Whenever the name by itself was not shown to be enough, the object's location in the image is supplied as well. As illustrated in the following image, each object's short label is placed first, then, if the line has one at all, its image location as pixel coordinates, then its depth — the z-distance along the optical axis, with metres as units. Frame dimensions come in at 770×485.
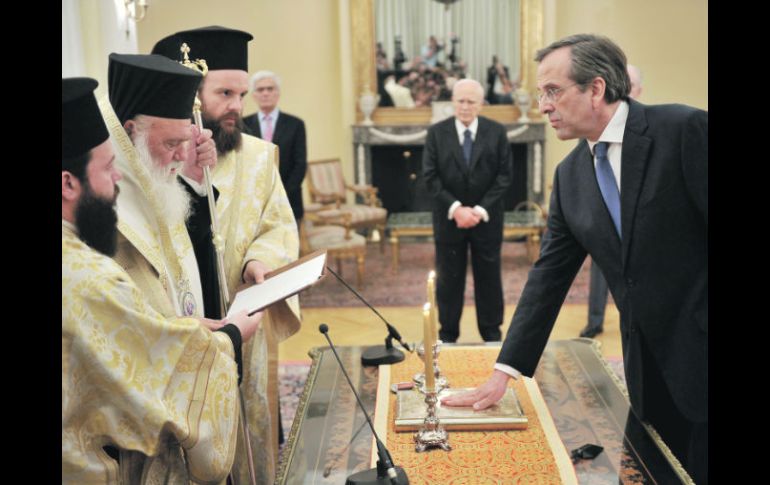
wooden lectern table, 1.98
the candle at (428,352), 1.82
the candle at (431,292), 2.05
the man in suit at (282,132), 6.31
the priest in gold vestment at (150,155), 2.14
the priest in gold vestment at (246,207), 3.01
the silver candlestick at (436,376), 2.30
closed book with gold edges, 2.15
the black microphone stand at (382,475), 1.67
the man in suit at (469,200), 5.08
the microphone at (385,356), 2.83
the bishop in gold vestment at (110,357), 1.59
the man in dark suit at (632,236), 2.05
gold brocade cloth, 1.89
